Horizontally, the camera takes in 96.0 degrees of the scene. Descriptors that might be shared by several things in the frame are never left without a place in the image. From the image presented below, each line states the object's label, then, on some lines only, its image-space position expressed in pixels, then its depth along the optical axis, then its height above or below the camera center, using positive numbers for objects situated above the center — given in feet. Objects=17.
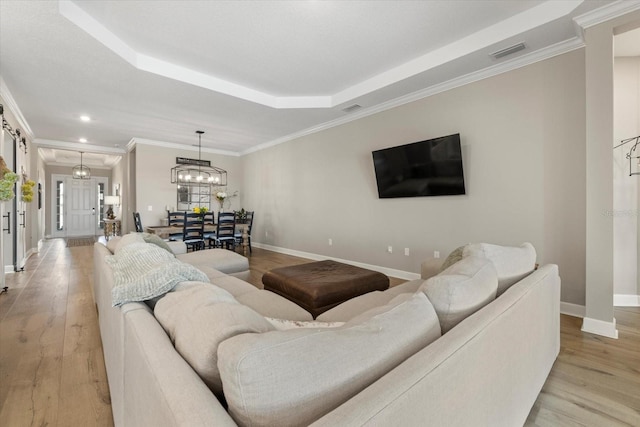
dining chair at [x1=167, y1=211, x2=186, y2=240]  19.24 -0.64
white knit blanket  3.92 -0.95
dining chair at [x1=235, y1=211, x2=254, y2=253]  20.23 -1.52
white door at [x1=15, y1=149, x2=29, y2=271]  15.48 -0.23
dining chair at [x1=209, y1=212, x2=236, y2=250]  19.03 -1.22
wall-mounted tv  11.99 +1.88
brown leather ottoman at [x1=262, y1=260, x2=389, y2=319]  7.68 -2.12
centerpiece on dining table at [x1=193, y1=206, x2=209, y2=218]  20.76 +0.16
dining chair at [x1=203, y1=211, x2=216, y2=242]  19.17 -1.48
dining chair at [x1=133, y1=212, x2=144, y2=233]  19.80 -0.63
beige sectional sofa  1.92 -1.26
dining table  18.40 -1.13
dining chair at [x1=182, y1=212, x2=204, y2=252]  17.74 -1.23
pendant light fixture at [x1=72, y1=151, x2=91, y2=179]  28.17 +4.07
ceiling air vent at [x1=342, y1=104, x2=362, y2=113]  15.17 +5.50
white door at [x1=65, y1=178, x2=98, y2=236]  33.42 +0.89
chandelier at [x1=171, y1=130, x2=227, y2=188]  21.75 +3.52
